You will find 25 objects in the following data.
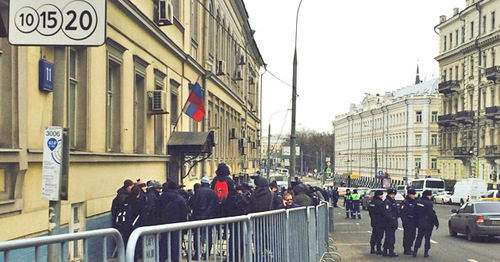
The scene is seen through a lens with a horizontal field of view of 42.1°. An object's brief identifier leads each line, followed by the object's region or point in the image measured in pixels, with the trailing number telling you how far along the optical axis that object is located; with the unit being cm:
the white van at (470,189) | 4956
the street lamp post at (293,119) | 2684
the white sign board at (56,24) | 543
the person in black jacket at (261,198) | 1231
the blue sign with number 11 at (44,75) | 955
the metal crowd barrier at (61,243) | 336
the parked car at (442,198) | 5859
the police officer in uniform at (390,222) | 1723
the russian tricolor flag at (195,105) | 1947
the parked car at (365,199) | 4739
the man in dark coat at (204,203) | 1199
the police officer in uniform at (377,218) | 1756
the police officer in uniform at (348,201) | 3694
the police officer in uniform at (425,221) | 1730
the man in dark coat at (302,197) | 1579
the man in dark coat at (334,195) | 4873
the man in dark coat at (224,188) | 1316
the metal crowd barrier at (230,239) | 438
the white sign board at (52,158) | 557
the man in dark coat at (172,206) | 1126
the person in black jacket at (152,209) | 1152
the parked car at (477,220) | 2083
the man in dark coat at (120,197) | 1164
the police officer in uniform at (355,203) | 3659
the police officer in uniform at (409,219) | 1770
